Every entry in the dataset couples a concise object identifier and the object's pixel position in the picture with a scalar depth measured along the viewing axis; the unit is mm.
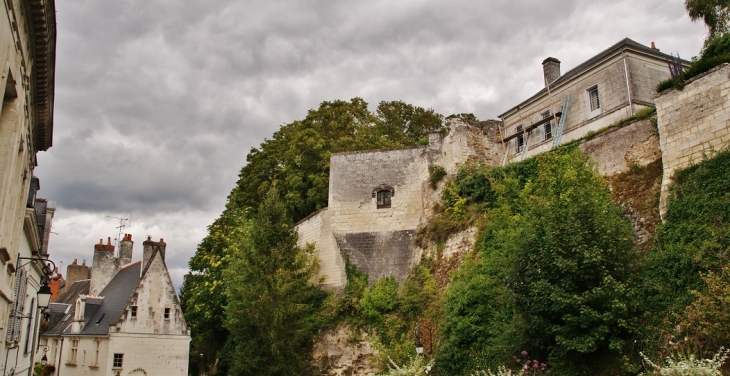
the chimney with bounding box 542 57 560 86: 26219
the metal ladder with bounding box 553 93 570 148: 22125
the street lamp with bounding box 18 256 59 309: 11498
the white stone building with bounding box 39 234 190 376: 24641
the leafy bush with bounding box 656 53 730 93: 12578
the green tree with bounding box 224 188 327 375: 19703
